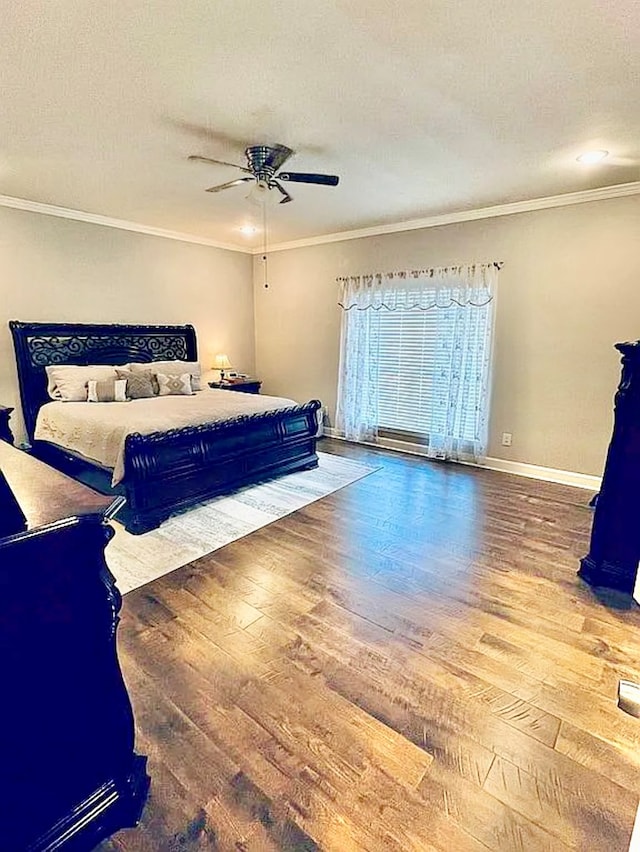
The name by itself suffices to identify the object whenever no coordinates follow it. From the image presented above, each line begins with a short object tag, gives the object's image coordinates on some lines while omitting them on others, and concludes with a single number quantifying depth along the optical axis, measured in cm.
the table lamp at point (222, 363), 611
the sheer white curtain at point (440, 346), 460
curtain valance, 453
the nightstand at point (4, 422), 286
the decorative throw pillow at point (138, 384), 468
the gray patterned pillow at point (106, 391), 440
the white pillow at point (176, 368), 505
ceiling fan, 288
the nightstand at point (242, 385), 599
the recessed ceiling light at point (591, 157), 305
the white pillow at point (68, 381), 438
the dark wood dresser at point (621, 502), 241
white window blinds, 471
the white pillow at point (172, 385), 490
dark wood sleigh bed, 330
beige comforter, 338
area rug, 283
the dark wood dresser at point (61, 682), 105
